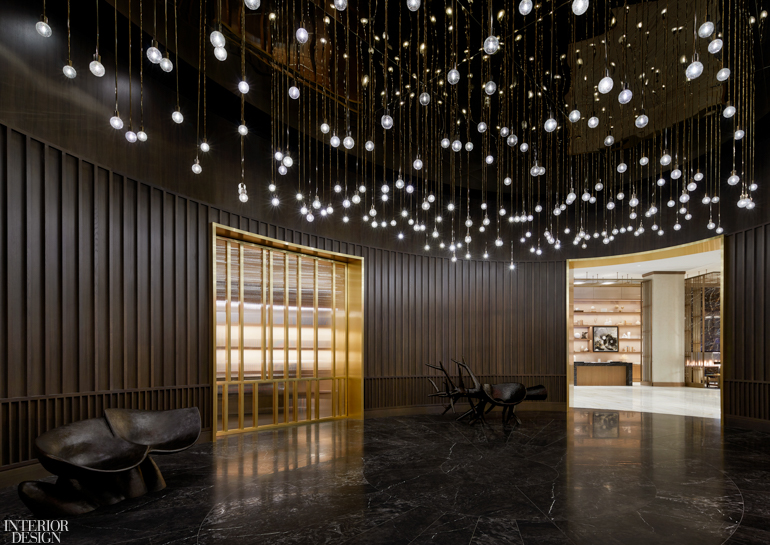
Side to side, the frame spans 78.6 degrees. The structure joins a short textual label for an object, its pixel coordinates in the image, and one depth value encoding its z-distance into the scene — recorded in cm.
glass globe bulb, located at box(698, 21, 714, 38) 282
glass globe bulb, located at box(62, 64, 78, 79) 341
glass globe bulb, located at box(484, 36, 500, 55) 263
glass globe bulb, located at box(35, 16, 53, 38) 296
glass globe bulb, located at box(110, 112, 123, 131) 354
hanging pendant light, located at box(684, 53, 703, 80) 279
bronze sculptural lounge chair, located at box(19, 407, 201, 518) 382
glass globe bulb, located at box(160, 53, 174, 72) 311
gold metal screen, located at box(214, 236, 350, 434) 783
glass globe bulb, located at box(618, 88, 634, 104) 322
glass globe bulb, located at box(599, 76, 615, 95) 294
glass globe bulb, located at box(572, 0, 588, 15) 257
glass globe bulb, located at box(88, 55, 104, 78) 302
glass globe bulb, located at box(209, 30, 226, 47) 276
